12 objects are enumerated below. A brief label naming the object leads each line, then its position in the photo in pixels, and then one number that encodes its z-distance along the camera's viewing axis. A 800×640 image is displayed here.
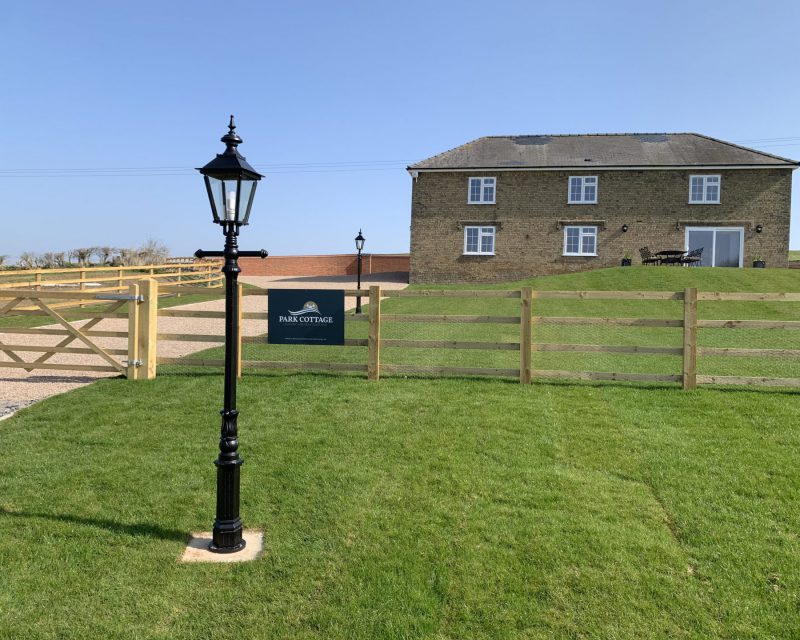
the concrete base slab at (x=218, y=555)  4.02
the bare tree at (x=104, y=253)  39.31
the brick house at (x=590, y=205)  30.56
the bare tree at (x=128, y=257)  37.20
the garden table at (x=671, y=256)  26.69
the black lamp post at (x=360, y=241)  21.33
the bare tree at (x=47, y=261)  38.06
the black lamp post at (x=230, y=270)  4.17
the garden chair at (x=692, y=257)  27.11
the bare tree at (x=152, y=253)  36.62
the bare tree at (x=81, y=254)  38.91
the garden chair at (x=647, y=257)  28.67
